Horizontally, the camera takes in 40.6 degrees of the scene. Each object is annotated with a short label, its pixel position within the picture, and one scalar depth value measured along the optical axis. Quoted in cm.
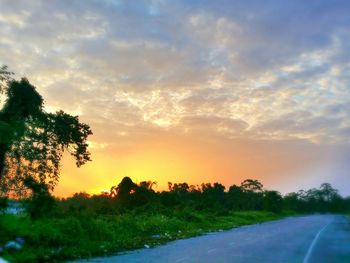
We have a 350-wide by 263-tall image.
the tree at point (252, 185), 16500
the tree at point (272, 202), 13500
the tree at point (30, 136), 2739
